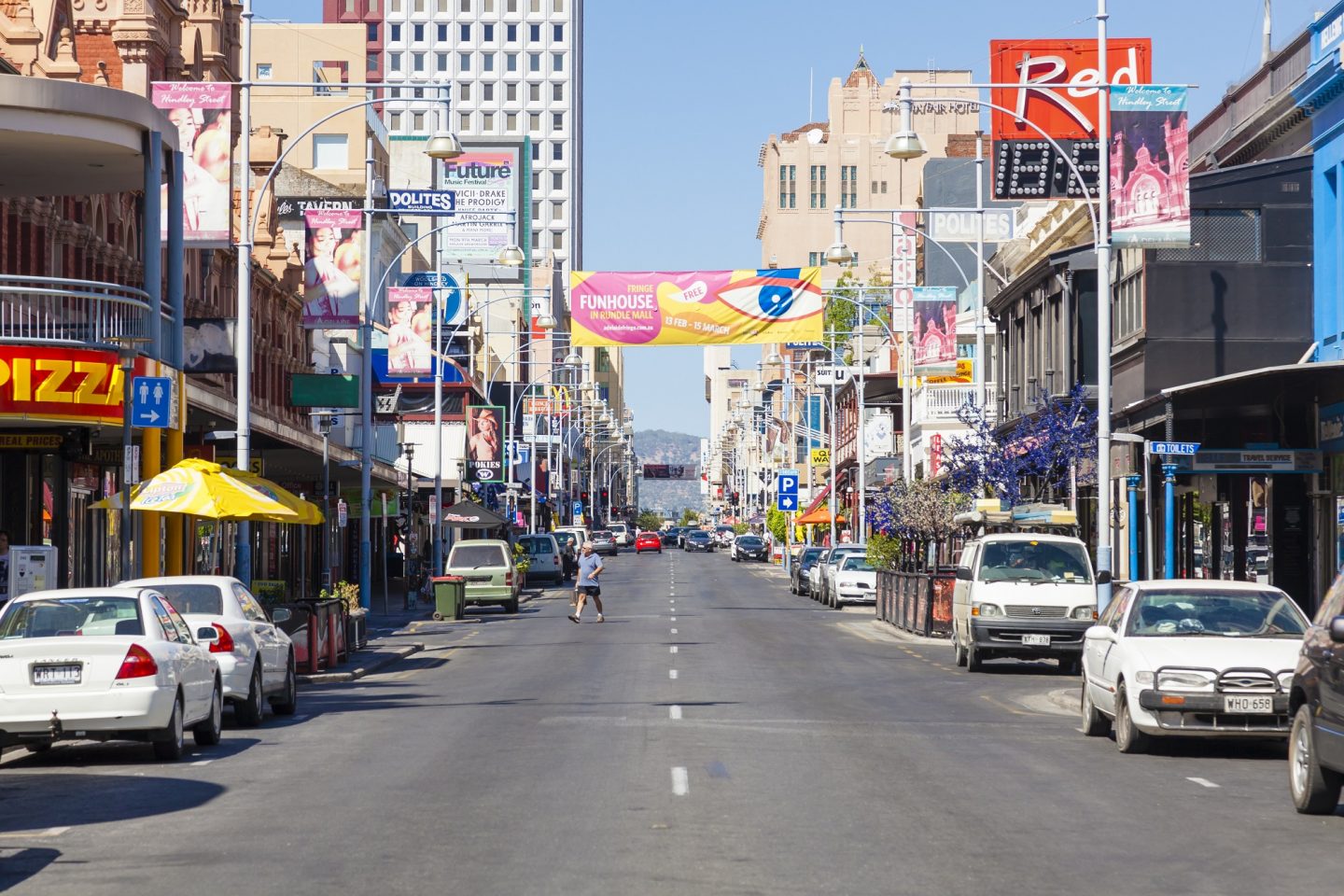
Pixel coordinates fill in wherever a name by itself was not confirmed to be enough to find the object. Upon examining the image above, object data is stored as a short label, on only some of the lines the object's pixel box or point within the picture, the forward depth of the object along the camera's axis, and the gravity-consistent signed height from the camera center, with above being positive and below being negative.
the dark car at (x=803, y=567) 60.25 -2.54
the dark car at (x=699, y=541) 135.38 -3.72
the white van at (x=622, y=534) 139.50 -3.30
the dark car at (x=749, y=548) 106.56 -3.32
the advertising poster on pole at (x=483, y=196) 119.00 +20.56
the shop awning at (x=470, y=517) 60.91 -0.89
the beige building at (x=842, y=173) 167.62 +28.43
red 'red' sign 44.81 +9.98
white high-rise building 172.38 +38.99
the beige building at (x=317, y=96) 93.79 +20.90
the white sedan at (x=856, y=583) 51.81 -2.58
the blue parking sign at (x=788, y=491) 79.88 -0.10
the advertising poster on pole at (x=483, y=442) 69.31 +1.73
